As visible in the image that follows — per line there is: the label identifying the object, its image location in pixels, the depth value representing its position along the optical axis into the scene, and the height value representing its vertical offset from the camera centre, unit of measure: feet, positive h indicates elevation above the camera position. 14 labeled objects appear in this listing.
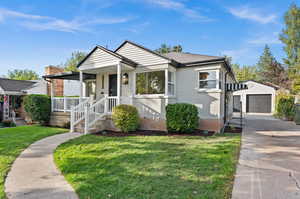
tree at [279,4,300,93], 79.51 +30.97
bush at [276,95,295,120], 45.98 -1.50
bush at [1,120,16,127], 41.28 -5.57
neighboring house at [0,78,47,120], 50.10 +2.54
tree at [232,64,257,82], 127.79 +23.68
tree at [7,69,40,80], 159.67 +26.70
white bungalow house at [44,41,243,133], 28.22 +2.98
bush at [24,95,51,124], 34.76 -1.41
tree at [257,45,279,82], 118.73 +27.42
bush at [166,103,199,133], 25.44 -2.35
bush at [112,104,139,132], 26.73 -2.55
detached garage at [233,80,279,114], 69.92 +1.89
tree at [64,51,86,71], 123.54 +31.92
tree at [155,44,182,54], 116.80 +37.00
